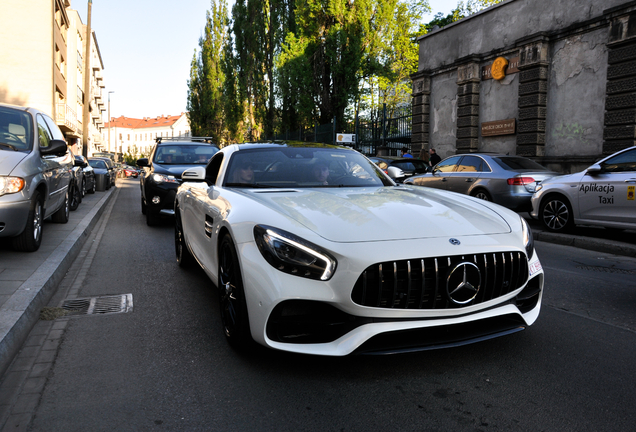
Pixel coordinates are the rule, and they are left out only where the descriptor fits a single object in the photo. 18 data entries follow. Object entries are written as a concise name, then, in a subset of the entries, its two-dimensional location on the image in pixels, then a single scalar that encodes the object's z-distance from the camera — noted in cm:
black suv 937
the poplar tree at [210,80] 4900
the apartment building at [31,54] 3028
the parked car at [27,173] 547
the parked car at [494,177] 1036
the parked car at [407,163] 1545
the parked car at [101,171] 2069
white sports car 274
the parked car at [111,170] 2445
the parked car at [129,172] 4734
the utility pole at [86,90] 2231
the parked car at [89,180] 1639
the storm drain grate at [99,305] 439
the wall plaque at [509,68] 1647
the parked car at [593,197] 784
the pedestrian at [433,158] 1767
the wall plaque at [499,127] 1661
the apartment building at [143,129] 12462
